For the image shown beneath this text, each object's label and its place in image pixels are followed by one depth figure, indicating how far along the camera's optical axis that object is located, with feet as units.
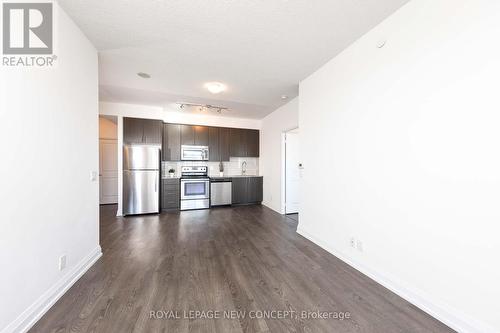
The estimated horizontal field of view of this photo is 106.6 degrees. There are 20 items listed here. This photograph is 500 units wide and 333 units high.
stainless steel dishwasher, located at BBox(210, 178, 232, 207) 17.29
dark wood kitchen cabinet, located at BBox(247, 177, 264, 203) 18.53
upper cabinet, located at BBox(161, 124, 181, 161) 16.65
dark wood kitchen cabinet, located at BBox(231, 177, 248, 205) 17.93
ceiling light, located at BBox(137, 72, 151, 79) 9.91
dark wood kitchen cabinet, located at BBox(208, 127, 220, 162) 18.02
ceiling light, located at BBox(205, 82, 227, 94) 10.91
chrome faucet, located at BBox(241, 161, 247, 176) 20.10
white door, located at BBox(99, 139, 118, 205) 18.35
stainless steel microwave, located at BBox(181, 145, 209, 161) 17.34
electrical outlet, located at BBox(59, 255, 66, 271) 5.70
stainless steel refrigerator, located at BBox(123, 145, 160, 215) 14.35
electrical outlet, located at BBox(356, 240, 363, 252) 7.12
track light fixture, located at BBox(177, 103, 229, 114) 14.93
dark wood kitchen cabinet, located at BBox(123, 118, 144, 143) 14.70
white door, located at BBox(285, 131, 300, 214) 15.42
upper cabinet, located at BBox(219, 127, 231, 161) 18.40
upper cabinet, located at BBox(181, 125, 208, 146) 17.19
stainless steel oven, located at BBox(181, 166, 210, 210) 16.28
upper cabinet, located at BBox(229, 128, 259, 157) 18.79
